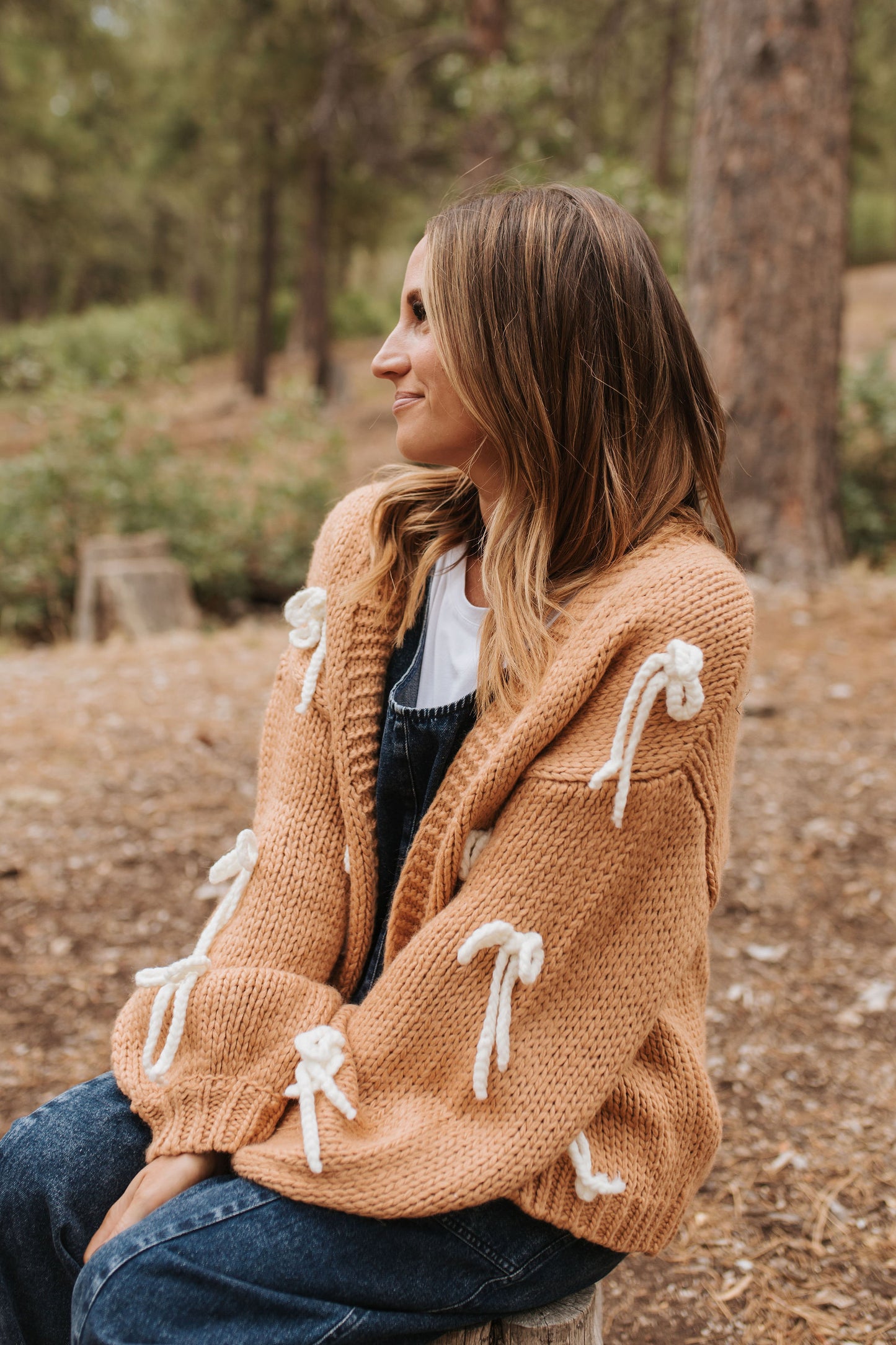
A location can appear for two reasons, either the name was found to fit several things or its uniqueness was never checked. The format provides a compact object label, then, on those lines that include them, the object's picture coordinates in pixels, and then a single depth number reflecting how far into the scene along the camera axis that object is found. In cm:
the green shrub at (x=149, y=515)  653
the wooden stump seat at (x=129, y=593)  596
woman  130
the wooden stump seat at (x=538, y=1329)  139
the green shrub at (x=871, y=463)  603
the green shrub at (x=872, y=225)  2270
